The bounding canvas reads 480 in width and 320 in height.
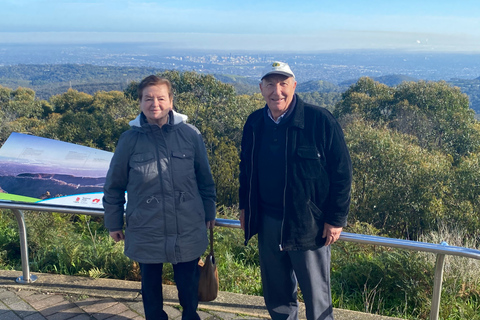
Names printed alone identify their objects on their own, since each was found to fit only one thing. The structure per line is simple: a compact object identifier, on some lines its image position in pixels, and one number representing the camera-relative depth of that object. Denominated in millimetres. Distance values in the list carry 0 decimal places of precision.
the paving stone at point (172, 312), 2522
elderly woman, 2146
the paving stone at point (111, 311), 2514
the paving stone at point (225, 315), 2502
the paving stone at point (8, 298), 2668
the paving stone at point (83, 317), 2494
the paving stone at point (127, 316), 2505
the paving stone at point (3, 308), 2566
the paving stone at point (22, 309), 2533
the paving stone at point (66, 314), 2496
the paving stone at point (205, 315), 2501
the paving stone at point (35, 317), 2482
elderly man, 2029
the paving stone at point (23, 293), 2762
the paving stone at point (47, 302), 2623
